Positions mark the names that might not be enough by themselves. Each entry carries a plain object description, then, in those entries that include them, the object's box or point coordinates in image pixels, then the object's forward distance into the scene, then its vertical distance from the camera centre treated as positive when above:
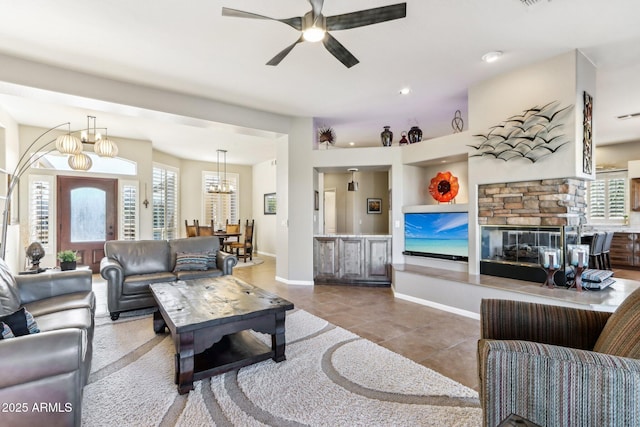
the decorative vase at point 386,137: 5.42 +1.40
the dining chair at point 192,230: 7.96 -0.33
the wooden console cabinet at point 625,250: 6.48 -0.76
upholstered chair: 1.05 -0.60
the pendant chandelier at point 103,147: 4.65 +1.09
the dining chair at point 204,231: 8.03 -0.35
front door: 6.14 +0.04
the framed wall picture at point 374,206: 7.94 +0.27
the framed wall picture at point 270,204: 9.35 +0.41
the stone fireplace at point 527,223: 3.43 -0.09
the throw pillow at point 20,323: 1.68 -0.58
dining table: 8.00 -0.46
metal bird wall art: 3.41 +0.95
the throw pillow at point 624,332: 1.25 -0.51
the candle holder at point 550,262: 3.31 -0.51
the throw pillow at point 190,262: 4.33 -0.63
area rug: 1.88 -1.22
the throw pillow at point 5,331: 1.58 -0.59
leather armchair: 1.47 -0.81
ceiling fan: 2.10 +1.42
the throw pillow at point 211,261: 4.52 -0.64
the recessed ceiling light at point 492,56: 3.34 +1.76
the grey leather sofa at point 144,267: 3.65 -0.66
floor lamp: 4.42 +1.07
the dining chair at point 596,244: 5.15 -0.50
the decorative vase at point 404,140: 5.45 +1.35
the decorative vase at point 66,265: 4.25 -0.65
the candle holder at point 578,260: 3.20 -0.47
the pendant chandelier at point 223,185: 8.51 +1.01
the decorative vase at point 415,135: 5.22 +1.38
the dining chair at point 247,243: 8.22 -0.70
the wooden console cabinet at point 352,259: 5.32 -0.76
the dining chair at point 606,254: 5.45 -0.77
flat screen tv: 4.41 -0.28
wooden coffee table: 2.16 -0.81
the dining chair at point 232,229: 9.09 -0.35
